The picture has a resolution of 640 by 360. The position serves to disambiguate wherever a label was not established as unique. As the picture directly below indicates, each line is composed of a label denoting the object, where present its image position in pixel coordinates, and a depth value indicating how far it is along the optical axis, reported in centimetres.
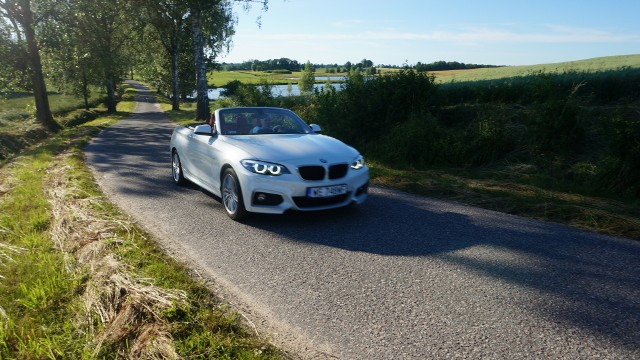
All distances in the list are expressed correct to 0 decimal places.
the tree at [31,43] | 1978
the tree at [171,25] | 3356
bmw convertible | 559
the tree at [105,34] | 3147
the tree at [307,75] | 6581
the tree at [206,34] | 2230
